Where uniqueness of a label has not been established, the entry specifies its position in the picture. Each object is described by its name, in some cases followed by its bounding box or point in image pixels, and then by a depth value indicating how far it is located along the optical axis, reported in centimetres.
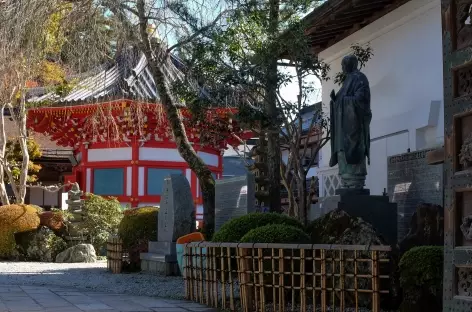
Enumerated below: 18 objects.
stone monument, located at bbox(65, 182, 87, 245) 1869
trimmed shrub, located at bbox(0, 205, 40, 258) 1819
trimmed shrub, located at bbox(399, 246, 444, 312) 657
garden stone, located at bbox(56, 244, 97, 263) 1769
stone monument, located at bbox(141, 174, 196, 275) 1303
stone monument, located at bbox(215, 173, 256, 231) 1252
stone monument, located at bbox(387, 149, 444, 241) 989
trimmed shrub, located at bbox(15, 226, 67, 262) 1822
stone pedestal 972
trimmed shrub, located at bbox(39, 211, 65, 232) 1861
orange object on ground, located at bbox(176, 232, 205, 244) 1228
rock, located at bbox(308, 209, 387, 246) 796
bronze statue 1005
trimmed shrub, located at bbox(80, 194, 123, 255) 1886
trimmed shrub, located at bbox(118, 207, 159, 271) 1455
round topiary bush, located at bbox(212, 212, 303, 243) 996
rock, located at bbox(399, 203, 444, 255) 867
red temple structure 2067
